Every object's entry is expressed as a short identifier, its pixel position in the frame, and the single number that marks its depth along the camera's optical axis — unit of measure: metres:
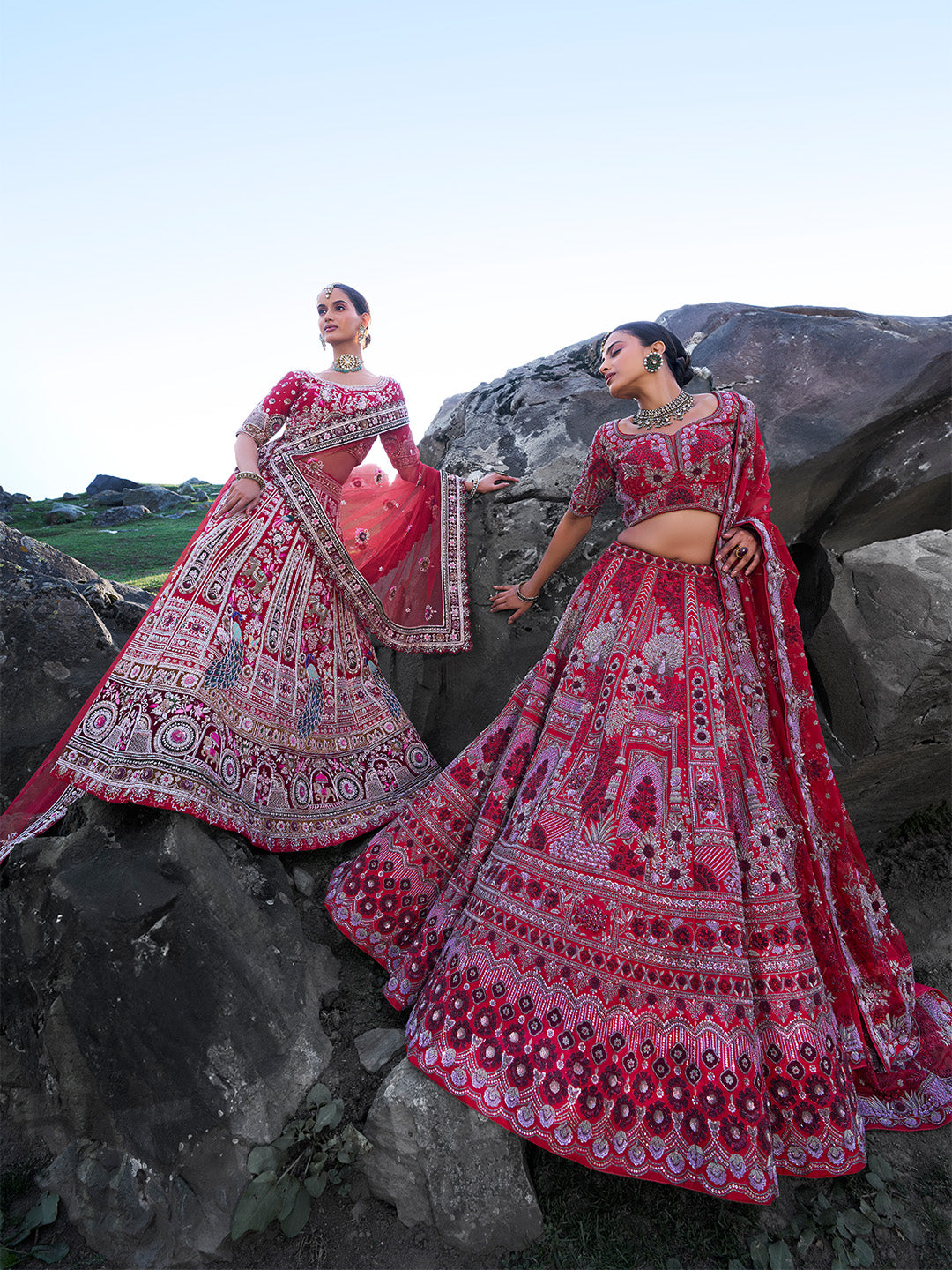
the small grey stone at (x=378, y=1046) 2.65
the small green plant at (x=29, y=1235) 2.34
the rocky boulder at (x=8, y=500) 14.36
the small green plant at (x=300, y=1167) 2.31
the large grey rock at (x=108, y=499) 16.22
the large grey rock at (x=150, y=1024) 2.40
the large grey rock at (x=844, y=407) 3.91
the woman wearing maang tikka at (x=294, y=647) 2.99
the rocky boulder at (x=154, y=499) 15.87
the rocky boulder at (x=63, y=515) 13.66
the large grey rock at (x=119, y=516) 13.94
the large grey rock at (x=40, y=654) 3.66
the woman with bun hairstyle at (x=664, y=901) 2.35
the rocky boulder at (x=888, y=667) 3.44
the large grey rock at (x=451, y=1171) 2.30
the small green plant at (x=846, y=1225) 2.29
